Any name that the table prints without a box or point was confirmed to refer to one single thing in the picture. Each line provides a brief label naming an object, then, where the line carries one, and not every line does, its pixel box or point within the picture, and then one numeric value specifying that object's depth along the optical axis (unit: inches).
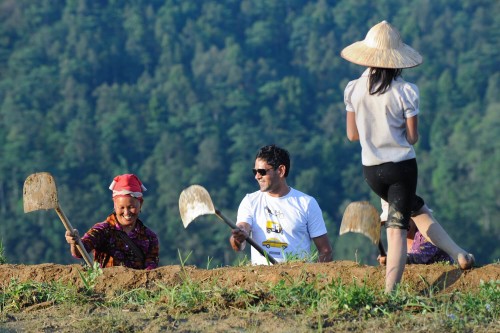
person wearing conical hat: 508.7
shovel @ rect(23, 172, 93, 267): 591.5
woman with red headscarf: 615.5
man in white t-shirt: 633.0
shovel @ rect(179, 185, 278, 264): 587.2
